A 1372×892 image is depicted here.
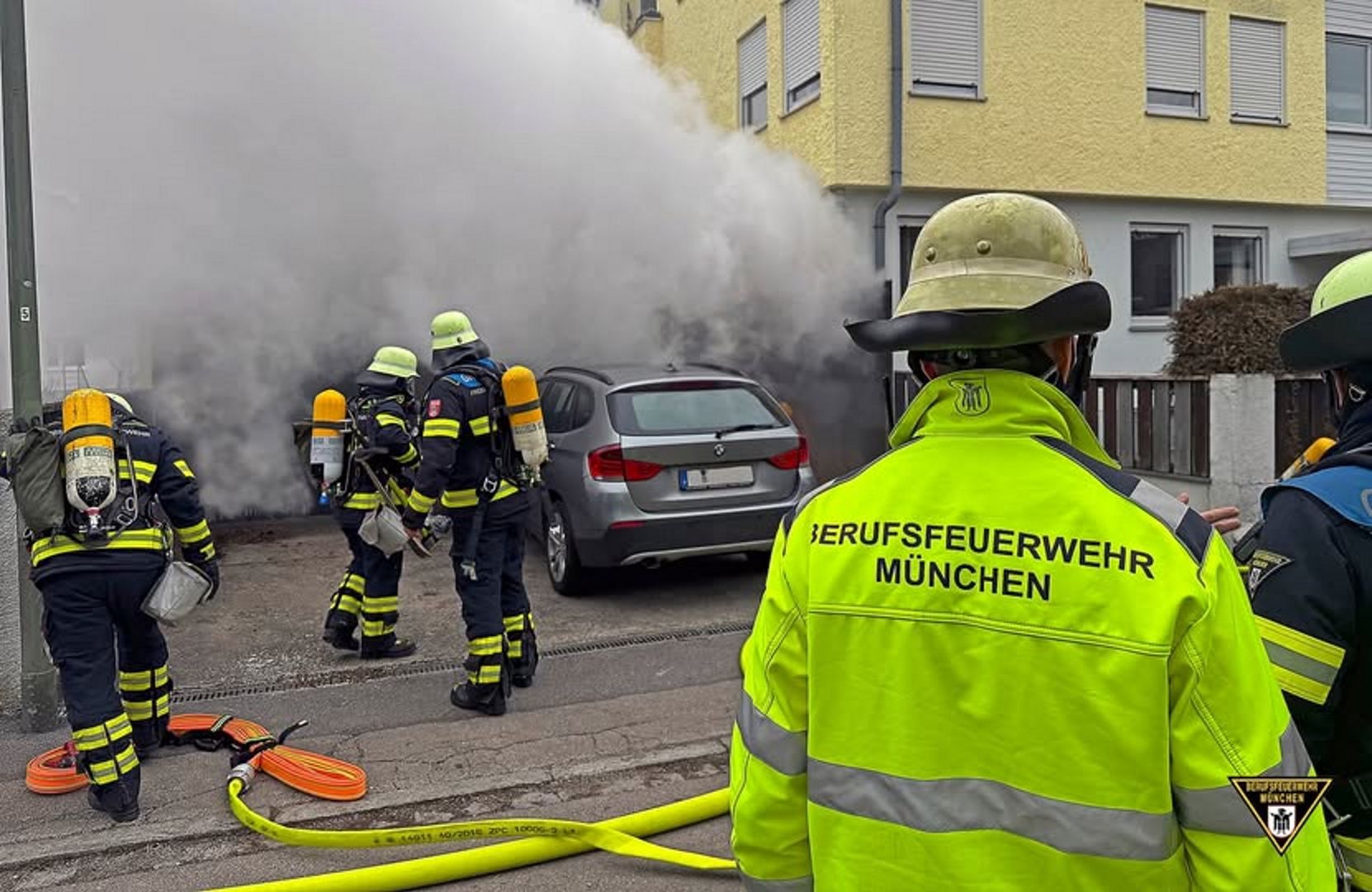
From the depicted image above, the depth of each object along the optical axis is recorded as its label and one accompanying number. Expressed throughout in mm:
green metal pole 4961
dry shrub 8461
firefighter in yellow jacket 1243
